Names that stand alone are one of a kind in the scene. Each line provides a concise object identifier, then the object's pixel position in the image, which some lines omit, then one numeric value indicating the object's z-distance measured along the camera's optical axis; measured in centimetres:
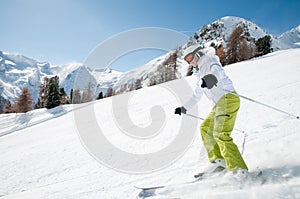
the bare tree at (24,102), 3192
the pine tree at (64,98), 3962
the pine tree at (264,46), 4266
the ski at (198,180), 251
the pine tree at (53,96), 2966
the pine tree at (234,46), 3812
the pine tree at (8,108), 3501
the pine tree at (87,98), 2429
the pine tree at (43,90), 3559
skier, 269
